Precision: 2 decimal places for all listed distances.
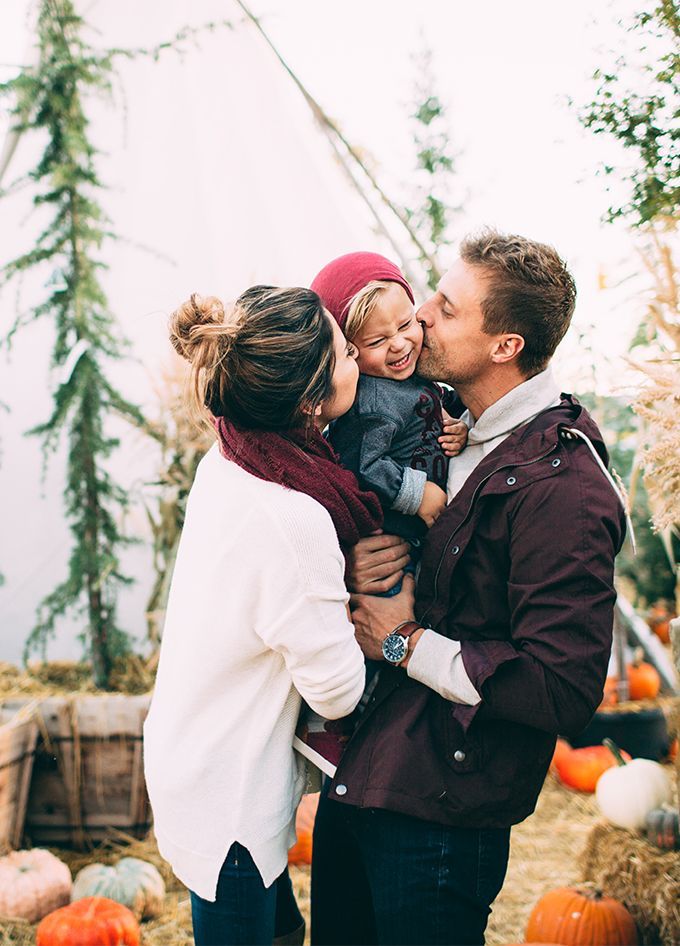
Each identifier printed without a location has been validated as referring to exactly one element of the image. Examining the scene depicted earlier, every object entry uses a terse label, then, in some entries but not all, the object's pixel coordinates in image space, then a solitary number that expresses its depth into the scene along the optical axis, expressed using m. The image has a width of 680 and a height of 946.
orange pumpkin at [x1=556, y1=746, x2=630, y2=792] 5.07
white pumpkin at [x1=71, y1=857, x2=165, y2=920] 3.66
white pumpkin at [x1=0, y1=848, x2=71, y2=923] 3.53
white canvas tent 5.20
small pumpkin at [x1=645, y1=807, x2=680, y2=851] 3.31
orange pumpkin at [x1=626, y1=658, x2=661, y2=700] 5.84
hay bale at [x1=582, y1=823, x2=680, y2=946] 3.07
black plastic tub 5.10
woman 1.86
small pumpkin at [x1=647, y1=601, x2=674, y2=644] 7.05
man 1.88
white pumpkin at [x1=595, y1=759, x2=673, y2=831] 3.61
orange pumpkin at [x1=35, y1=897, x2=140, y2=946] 3.25
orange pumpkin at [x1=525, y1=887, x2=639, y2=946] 3.20
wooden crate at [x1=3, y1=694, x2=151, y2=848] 4.09
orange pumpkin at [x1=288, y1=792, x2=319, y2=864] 4.13
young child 2.23
